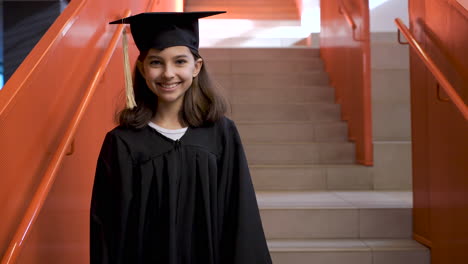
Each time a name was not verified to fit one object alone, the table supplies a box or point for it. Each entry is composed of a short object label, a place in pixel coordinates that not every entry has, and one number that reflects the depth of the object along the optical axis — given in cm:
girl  140
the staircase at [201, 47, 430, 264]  276
